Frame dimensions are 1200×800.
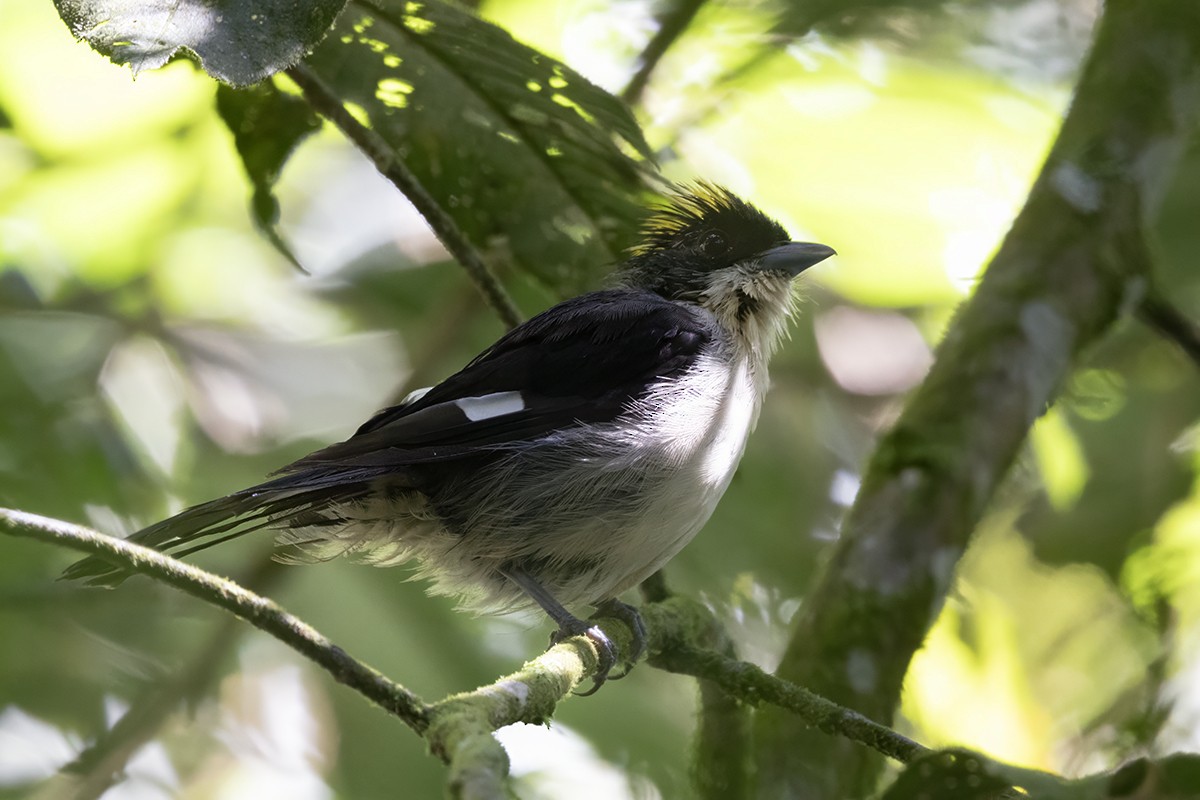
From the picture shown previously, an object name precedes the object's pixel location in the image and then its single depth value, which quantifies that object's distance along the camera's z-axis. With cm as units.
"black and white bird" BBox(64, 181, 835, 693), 593
